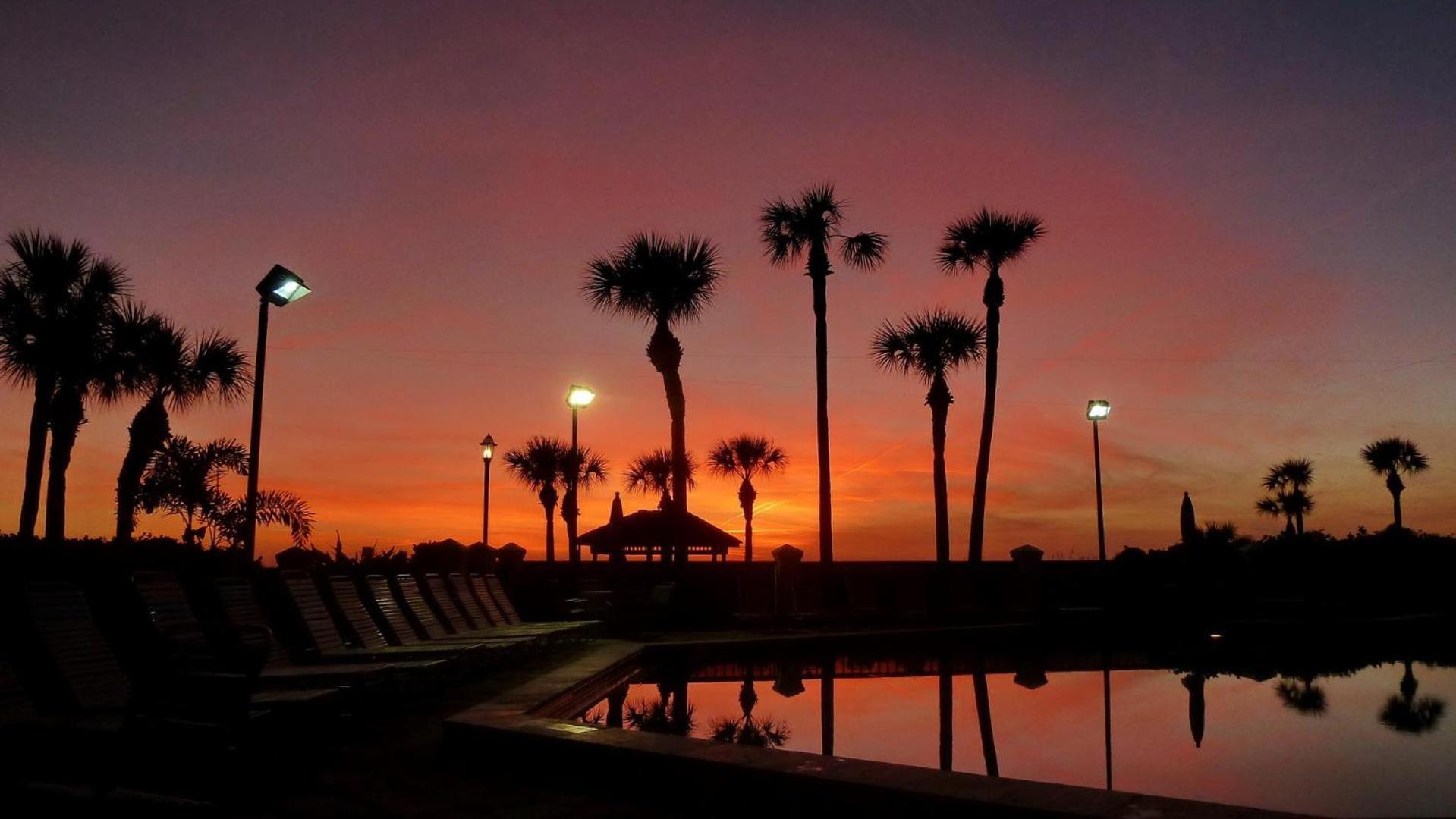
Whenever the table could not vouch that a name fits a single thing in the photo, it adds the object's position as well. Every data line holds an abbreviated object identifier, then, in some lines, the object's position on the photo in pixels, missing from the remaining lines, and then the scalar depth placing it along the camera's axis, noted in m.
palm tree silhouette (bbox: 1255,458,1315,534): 69.94
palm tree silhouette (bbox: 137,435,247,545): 30.27
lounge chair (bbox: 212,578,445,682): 7.43
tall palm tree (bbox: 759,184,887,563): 31.02
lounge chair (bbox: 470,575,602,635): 14.59
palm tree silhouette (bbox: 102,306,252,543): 23.83
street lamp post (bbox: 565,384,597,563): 25.58
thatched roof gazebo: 23.56
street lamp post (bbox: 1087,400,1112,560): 29.97
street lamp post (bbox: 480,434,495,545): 28.13
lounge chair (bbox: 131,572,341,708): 4.94
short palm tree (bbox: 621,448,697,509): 66.00
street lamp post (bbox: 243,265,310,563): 13.40
